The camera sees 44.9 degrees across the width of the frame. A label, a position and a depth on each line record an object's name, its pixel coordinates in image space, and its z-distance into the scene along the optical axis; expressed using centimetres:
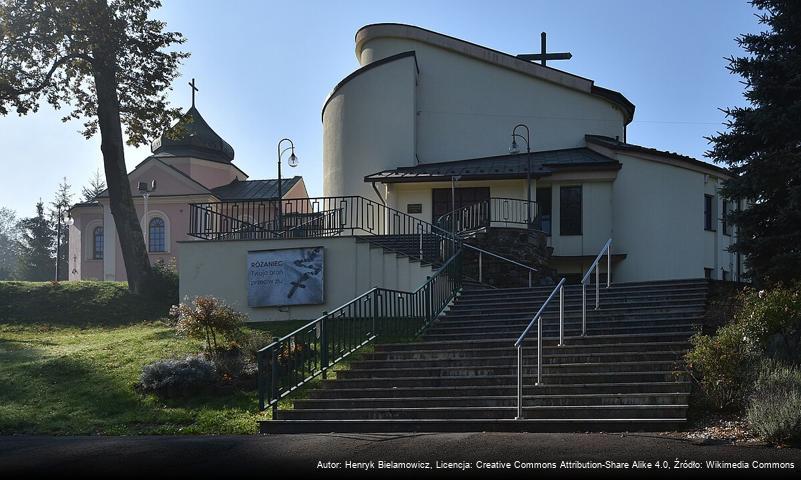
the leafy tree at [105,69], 2900
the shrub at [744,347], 1252
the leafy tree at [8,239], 10588
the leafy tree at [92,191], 7481
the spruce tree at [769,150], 1616
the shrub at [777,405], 1067
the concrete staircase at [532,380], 1277
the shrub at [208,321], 1856
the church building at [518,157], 3042
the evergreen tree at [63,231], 7031
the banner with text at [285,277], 2433
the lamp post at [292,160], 2767
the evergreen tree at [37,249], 7138
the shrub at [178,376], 1662
